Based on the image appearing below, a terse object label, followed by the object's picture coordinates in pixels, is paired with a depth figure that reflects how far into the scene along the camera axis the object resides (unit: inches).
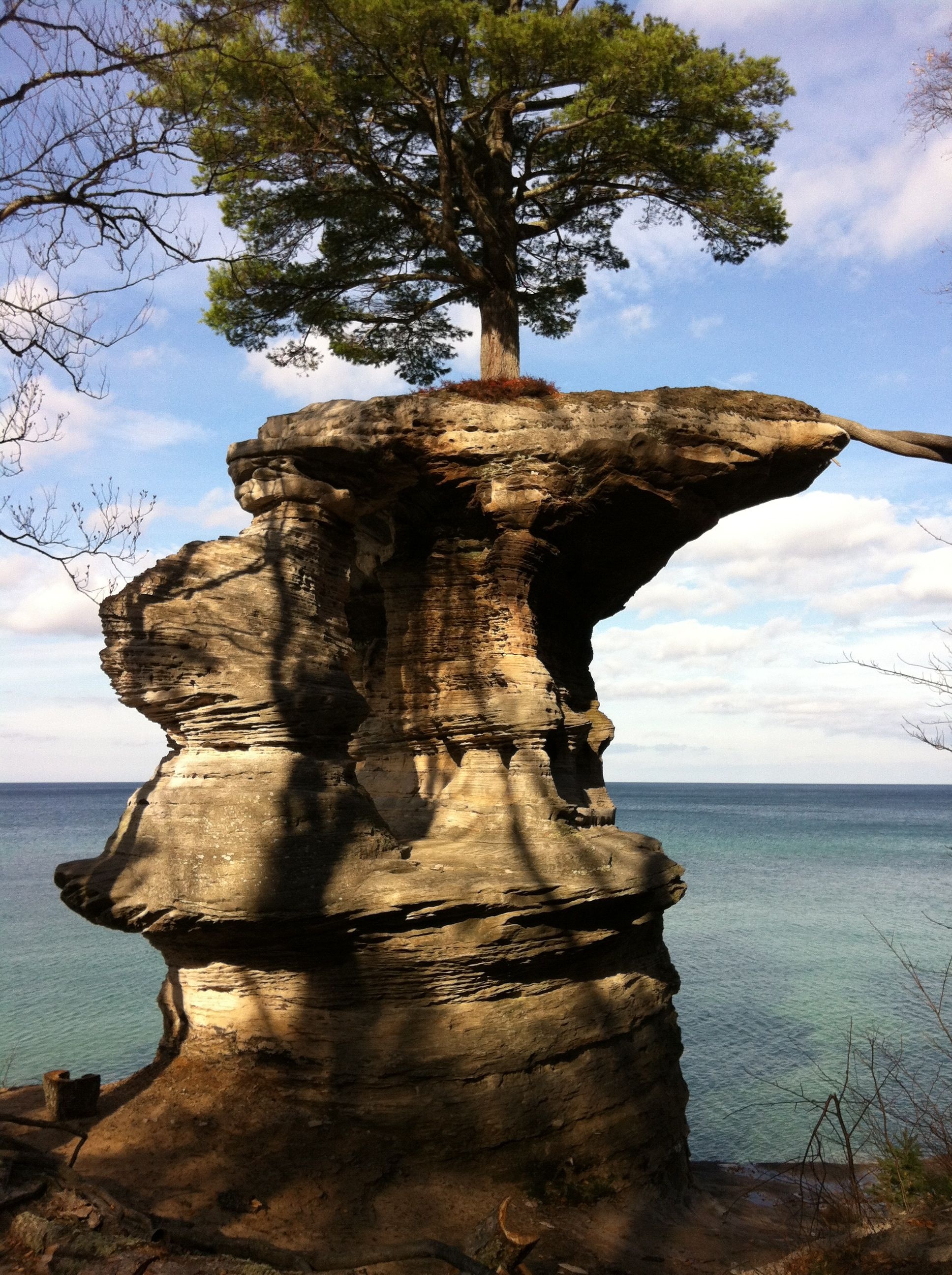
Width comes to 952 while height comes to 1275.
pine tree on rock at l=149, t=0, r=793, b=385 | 394.9
